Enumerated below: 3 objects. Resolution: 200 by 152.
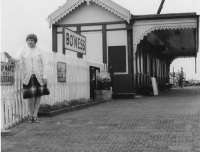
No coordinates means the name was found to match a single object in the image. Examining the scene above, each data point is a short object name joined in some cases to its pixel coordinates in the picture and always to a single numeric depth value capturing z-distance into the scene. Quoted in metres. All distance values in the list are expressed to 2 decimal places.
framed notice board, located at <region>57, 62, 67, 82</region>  12.59
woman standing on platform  8.91
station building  19.92
